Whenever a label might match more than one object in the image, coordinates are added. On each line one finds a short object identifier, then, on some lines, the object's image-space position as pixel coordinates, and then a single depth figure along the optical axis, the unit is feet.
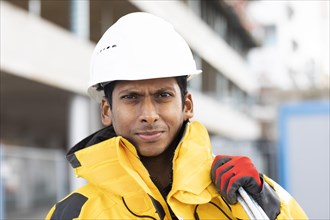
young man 5.15
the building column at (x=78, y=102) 47.88
